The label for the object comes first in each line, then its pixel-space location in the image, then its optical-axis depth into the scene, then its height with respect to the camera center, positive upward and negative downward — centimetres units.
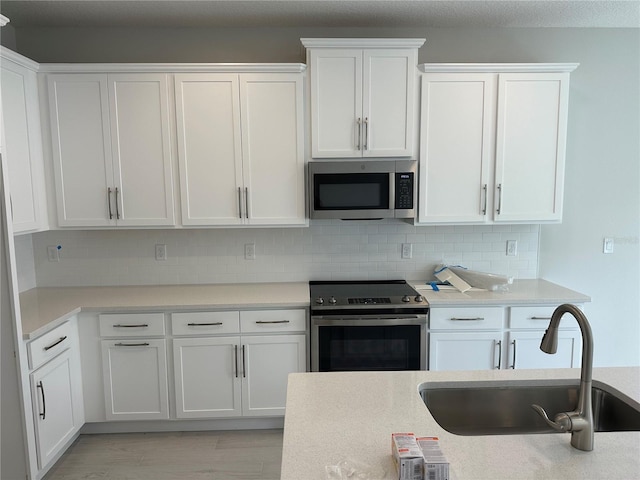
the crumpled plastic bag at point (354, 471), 105 -67
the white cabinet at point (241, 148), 282 +34
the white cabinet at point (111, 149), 279 +34
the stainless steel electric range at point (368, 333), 271 -85
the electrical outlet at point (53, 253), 320 -38
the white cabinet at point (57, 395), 227 -109
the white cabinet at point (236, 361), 275 -103
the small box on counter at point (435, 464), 100 -62
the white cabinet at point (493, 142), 285 +36
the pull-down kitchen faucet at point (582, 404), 113 -56
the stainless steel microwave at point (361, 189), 286 +6
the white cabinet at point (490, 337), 279 -91
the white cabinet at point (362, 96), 279 +66
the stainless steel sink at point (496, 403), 157 -75
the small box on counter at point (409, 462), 102 -62
